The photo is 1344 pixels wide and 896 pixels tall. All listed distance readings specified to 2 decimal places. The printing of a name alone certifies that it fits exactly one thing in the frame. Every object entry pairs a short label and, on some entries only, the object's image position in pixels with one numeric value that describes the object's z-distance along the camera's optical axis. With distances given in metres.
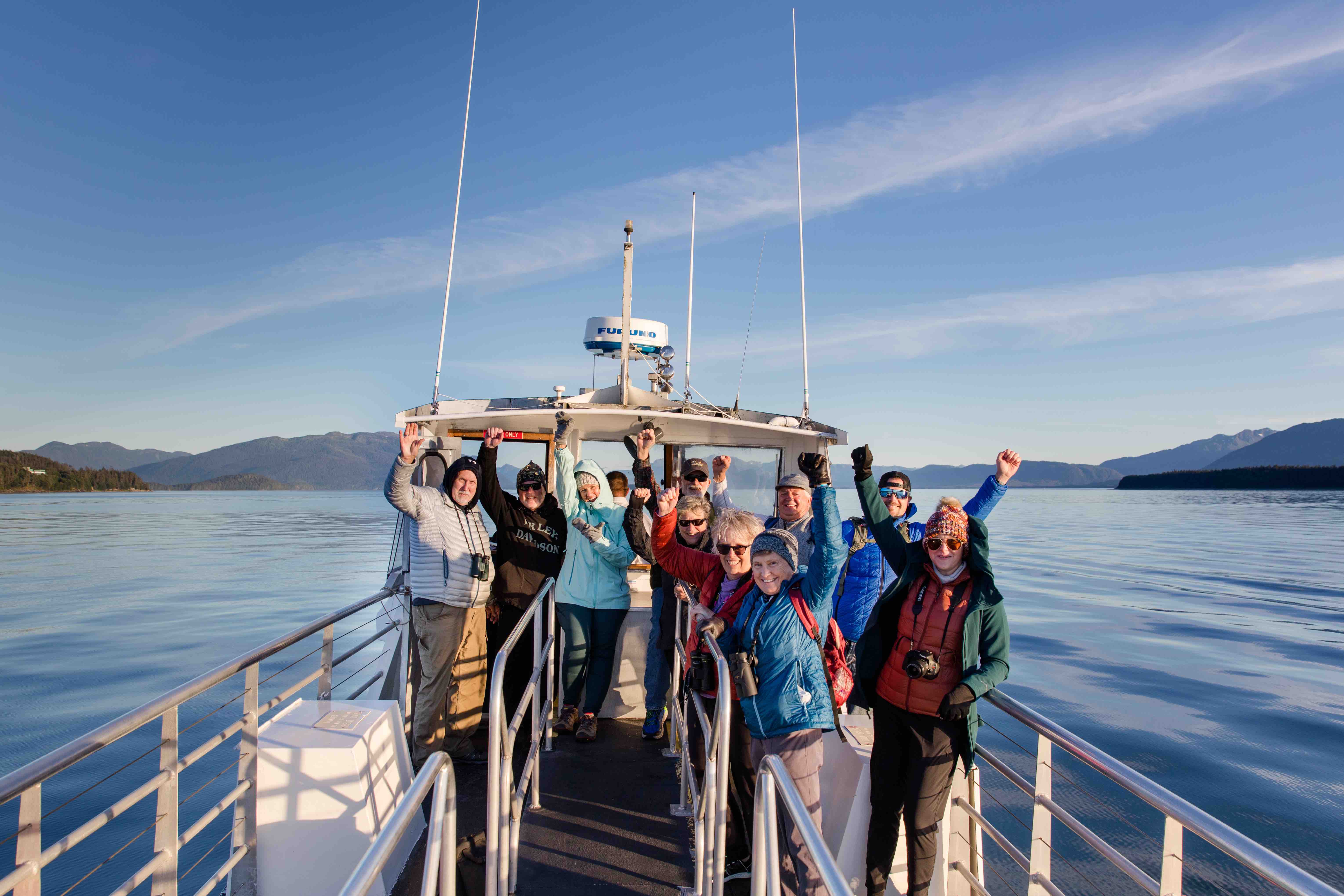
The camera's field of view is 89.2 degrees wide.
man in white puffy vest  3.86
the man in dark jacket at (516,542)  4.25
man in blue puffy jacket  3.63
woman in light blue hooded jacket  4.22
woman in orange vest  2.48
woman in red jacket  2.89
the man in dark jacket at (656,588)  3.88
